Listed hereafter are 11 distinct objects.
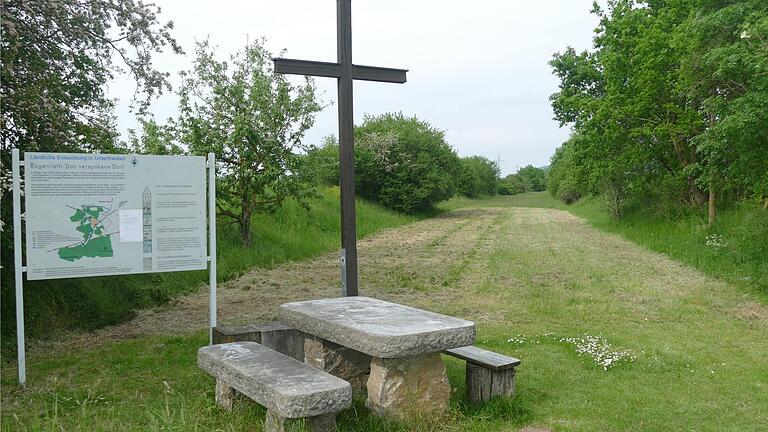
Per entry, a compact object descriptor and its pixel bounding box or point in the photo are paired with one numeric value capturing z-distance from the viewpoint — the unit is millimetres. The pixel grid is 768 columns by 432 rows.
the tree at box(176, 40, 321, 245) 12727
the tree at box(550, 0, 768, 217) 10156
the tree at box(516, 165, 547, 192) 119119
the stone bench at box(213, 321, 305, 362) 5527
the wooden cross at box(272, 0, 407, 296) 6059
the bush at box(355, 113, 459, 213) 30938
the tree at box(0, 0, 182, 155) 6176
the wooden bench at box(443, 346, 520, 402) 4645
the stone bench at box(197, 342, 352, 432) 3561
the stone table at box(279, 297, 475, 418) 4000
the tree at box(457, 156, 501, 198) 59156
